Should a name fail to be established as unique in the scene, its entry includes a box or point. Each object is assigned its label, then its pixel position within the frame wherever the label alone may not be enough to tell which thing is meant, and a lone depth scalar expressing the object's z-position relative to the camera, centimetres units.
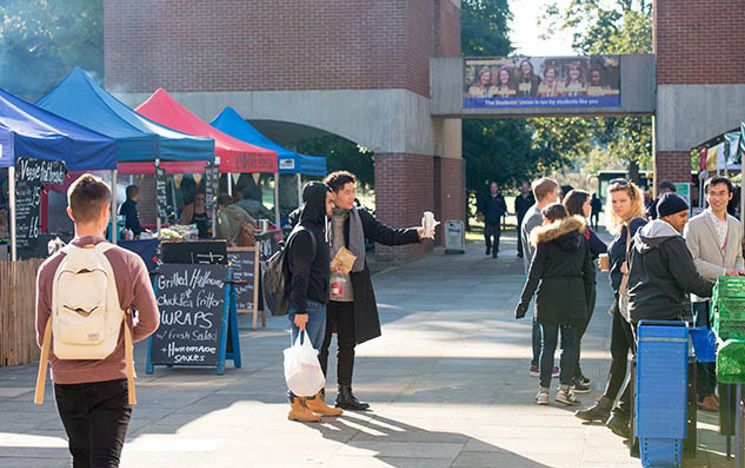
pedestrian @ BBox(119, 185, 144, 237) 1994
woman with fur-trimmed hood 1013
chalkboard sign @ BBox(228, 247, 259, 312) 1694
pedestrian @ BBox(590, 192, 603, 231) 5045
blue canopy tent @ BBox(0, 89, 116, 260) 1251
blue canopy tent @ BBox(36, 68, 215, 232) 1558
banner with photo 2980
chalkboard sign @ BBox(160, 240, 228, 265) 1366
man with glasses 968
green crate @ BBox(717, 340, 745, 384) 693
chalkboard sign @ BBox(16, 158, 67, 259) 1648
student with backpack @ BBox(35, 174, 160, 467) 576
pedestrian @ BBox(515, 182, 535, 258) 2808
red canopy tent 2003
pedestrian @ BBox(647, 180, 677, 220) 1853
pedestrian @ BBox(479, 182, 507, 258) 3025
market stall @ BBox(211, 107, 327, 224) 2309
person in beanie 827
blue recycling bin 764
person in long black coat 996
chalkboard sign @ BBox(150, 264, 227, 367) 1222
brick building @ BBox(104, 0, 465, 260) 2855
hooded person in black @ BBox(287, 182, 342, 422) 953
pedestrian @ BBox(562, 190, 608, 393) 1080
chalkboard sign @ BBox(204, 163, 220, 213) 1900
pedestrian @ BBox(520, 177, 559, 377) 1116
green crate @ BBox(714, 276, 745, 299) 729
